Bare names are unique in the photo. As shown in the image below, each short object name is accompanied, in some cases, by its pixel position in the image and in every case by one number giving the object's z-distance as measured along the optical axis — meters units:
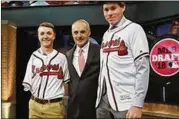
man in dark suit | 1.81
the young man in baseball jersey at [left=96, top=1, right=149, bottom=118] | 1.71
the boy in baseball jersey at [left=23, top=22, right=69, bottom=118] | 1.85
